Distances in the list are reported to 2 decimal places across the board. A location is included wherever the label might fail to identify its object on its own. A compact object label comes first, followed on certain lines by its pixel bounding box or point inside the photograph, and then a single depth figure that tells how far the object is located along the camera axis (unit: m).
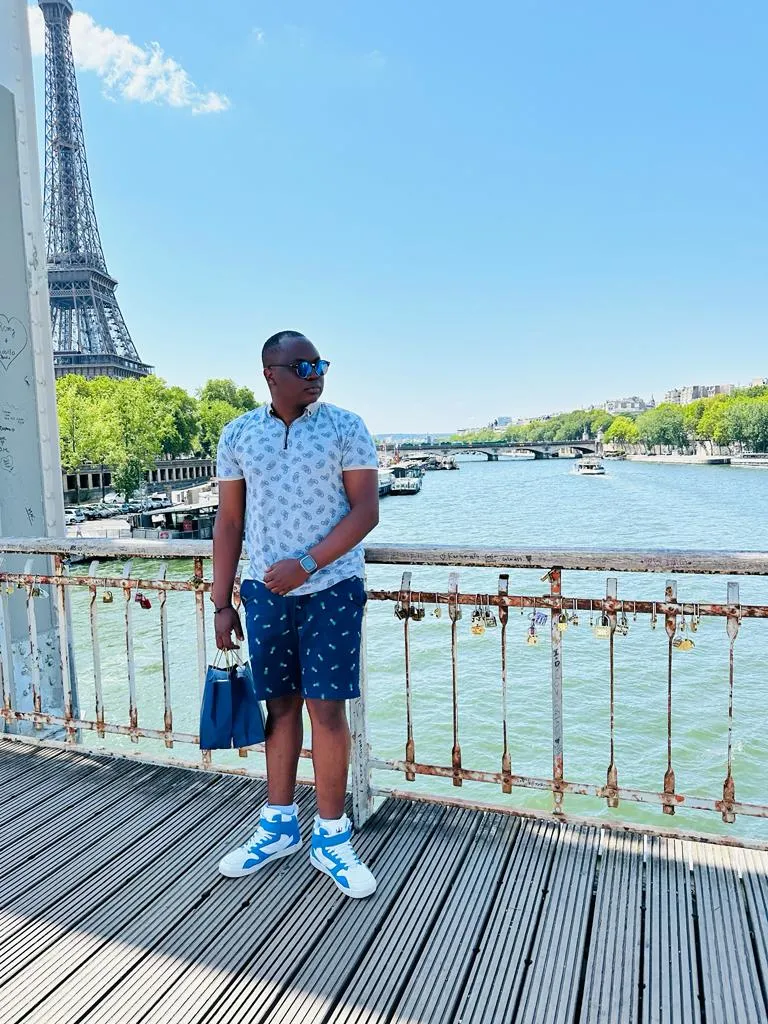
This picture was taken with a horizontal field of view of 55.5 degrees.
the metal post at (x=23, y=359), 4.46
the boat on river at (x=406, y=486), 67.62
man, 2.45
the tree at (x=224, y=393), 85.25
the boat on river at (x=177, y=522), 37.00
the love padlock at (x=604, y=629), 2.68
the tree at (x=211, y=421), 69.38
